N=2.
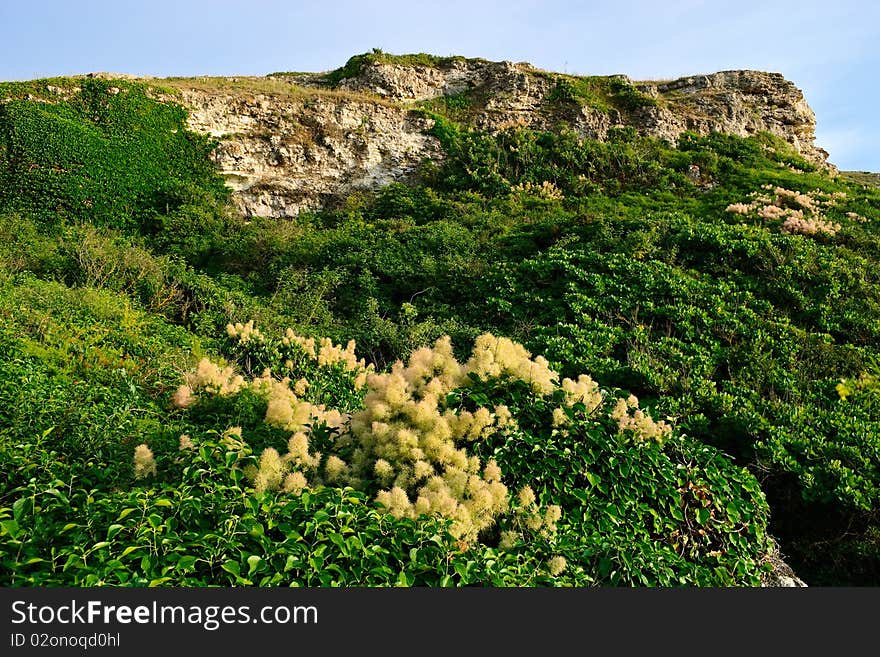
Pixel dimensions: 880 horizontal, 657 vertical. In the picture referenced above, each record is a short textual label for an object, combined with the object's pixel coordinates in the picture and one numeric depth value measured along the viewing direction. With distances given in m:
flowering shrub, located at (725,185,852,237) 13.40
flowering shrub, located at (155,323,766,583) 3.87
